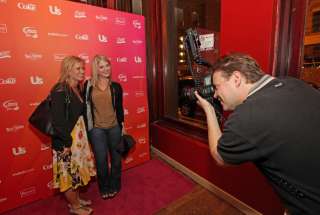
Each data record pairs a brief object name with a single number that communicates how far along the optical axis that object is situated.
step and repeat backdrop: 1.89
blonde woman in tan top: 2.09
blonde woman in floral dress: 1.66
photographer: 0.75
